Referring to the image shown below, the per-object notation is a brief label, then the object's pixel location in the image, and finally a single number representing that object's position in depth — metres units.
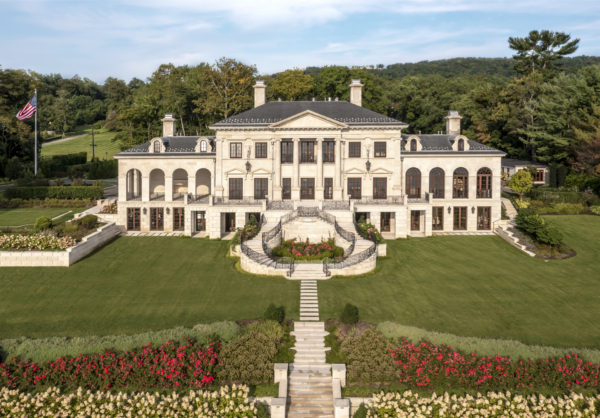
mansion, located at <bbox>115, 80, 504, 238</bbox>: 51.09
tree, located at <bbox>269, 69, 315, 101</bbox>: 91.38
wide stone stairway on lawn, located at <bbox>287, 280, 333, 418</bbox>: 22.02
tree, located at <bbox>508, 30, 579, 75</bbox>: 91.75
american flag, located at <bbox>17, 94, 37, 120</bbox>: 61.44
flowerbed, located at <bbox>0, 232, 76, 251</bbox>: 40.18
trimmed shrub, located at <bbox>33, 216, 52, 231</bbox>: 44.22
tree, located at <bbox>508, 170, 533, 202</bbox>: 56.19
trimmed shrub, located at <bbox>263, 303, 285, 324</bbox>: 28.11
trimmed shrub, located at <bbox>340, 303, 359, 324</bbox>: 27.75
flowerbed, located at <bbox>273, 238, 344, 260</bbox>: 39.96
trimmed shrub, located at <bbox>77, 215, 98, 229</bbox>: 47.00
